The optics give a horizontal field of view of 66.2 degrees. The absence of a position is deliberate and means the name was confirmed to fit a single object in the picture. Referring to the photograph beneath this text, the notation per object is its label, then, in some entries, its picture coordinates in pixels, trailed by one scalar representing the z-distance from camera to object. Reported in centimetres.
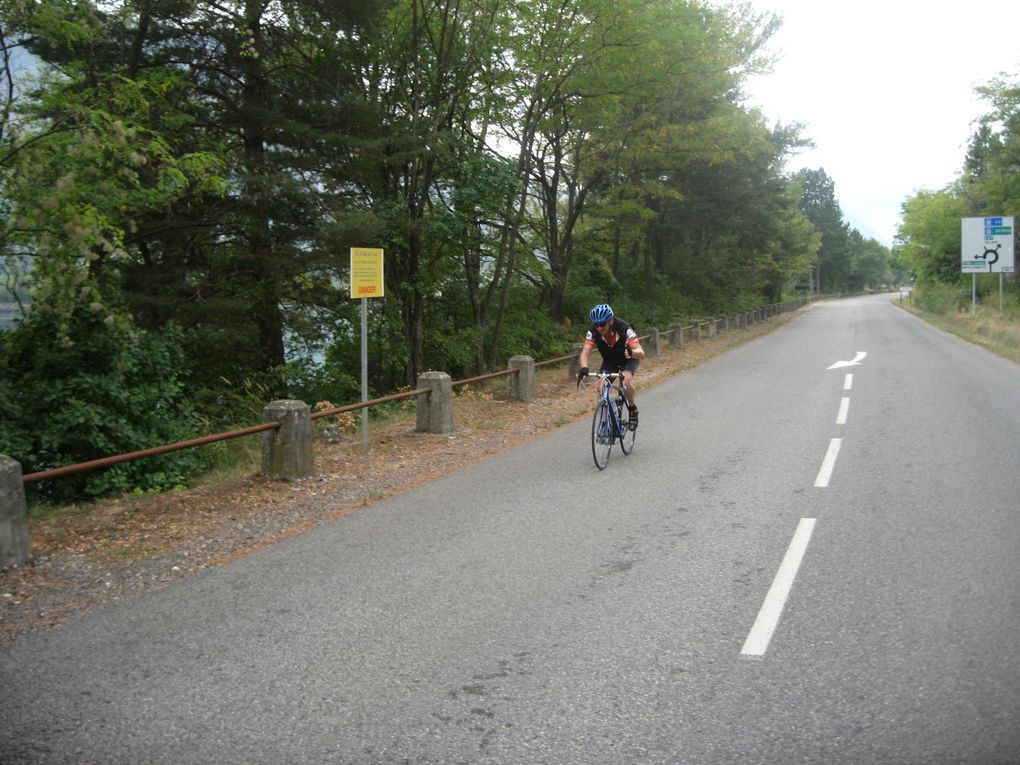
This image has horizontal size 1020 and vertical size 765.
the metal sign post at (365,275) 1003
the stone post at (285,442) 864
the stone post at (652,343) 2448
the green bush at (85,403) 1063
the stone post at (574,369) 1831
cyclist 947
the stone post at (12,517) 577
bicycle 912
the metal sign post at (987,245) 3728
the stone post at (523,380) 1504
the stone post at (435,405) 1168
